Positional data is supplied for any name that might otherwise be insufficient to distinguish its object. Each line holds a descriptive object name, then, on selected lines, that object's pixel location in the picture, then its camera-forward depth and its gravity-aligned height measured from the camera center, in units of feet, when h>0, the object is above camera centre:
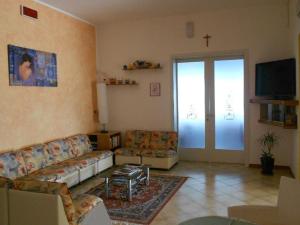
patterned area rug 12.02 -4.31
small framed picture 21.01 +1.07
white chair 7.84 -3.00
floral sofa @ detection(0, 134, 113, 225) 7.89 -2.76
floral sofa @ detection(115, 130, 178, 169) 18.78 -2.95
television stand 15.71 -0.61
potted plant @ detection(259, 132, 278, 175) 17.27 -3.02
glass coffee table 13.61 -3.35
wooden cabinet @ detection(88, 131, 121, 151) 19.93 -2.33
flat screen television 15.93 +1.27
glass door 19.67 -0.37
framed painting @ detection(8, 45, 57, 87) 14.46 +2.04
